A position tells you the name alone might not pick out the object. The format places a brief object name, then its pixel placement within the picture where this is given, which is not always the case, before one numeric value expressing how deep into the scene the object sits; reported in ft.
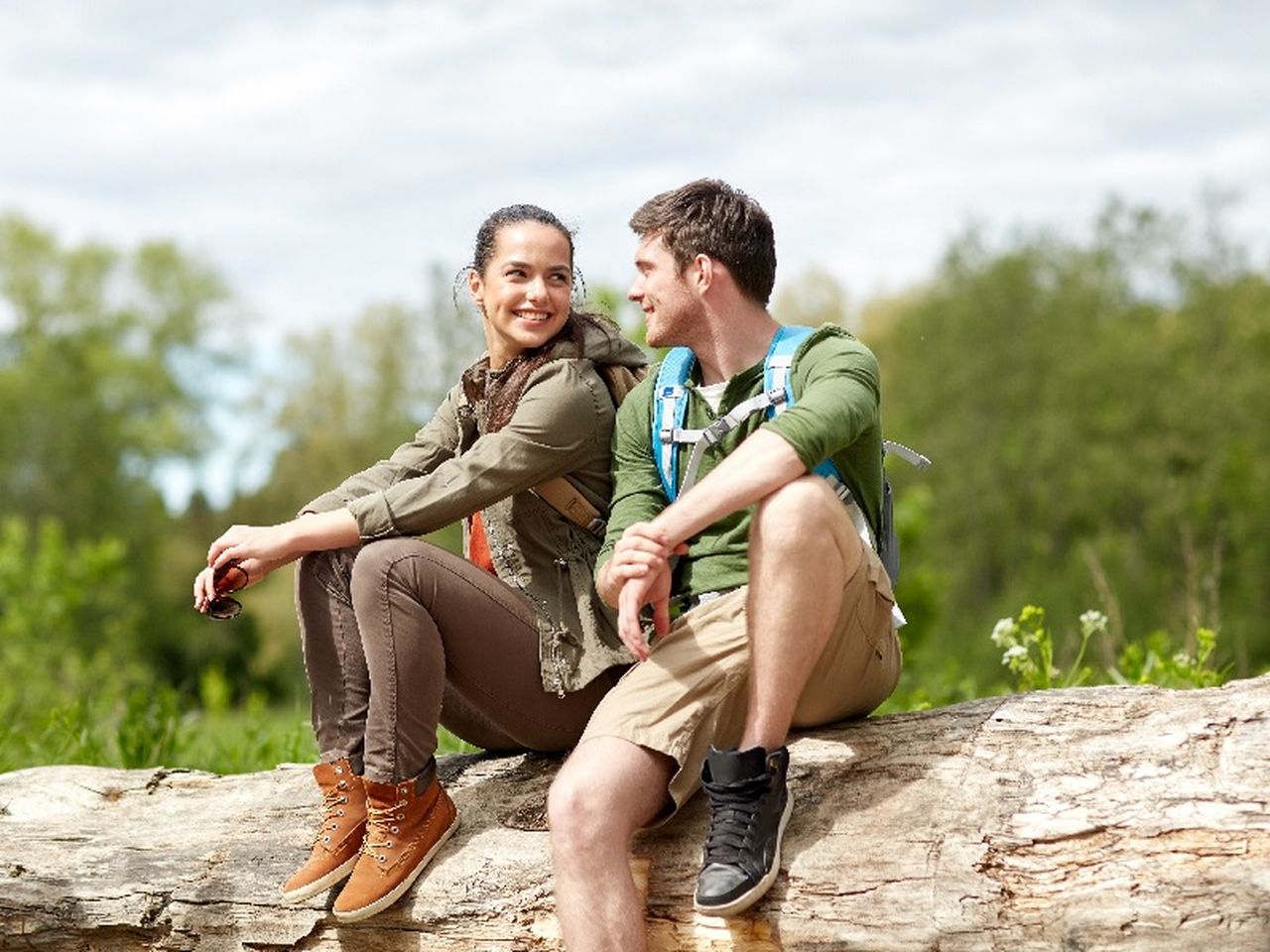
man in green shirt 11.27
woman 12.75
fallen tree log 10.80
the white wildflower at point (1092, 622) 17.37
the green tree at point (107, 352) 125.80
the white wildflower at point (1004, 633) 18.00
